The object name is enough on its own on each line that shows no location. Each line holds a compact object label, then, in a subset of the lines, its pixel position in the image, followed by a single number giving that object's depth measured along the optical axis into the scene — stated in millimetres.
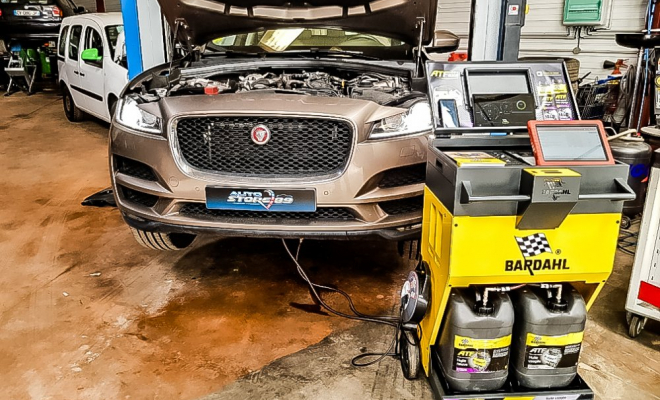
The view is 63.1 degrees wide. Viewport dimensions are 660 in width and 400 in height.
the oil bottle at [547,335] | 1705
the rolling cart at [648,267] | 2260
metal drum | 3762
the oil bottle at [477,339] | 1701
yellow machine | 1557
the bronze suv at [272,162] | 2273
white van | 5910
